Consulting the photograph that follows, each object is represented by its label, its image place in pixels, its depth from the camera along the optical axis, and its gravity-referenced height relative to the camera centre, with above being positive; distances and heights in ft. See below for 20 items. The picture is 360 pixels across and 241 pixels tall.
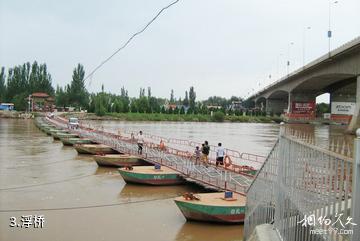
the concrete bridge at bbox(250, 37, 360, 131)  156.35 +18.12
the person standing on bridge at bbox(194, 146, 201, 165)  62.73 -6.63
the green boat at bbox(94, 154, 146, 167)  79.00 -9.25
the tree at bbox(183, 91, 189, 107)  537.89 +15.29
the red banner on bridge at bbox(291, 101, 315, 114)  288.30 +5.64
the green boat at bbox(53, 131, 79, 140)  132.40 -7.81
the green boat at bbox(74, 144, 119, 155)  98.66 -9.10
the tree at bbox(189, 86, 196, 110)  536.42 +23.02
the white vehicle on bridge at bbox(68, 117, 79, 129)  154.78 -4.86
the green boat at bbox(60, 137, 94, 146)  119.22 -8.71
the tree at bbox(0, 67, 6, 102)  369.96 +20.62
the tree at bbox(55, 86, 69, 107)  366.35 +10.06
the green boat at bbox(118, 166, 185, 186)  61.05 -9.40
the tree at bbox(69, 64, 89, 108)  346.13 +16.94
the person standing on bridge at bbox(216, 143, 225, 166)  61.10 -6.08
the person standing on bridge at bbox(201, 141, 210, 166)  62.90 -5.72
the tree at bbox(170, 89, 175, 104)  607.37 +21.18
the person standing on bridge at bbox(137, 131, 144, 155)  82.17 -6.34
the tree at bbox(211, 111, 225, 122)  387.55 -3.20
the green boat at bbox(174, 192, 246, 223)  41.68 -9.46
